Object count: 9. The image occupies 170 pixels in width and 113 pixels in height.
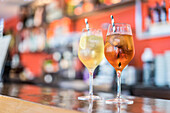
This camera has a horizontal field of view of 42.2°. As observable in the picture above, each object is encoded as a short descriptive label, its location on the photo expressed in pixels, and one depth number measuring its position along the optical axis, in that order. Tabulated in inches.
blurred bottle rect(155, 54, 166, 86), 92.8
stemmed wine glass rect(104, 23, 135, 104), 31.2
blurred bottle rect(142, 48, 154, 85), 98.8
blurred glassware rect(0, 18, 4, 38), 41.6
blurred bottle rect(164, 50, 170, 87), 91.5
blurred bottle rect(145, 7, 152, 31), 112.2
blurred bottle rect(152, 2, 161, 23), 106.9
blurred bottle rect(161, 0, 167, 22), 104.1
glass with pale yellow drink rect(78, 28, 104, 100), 35.0
